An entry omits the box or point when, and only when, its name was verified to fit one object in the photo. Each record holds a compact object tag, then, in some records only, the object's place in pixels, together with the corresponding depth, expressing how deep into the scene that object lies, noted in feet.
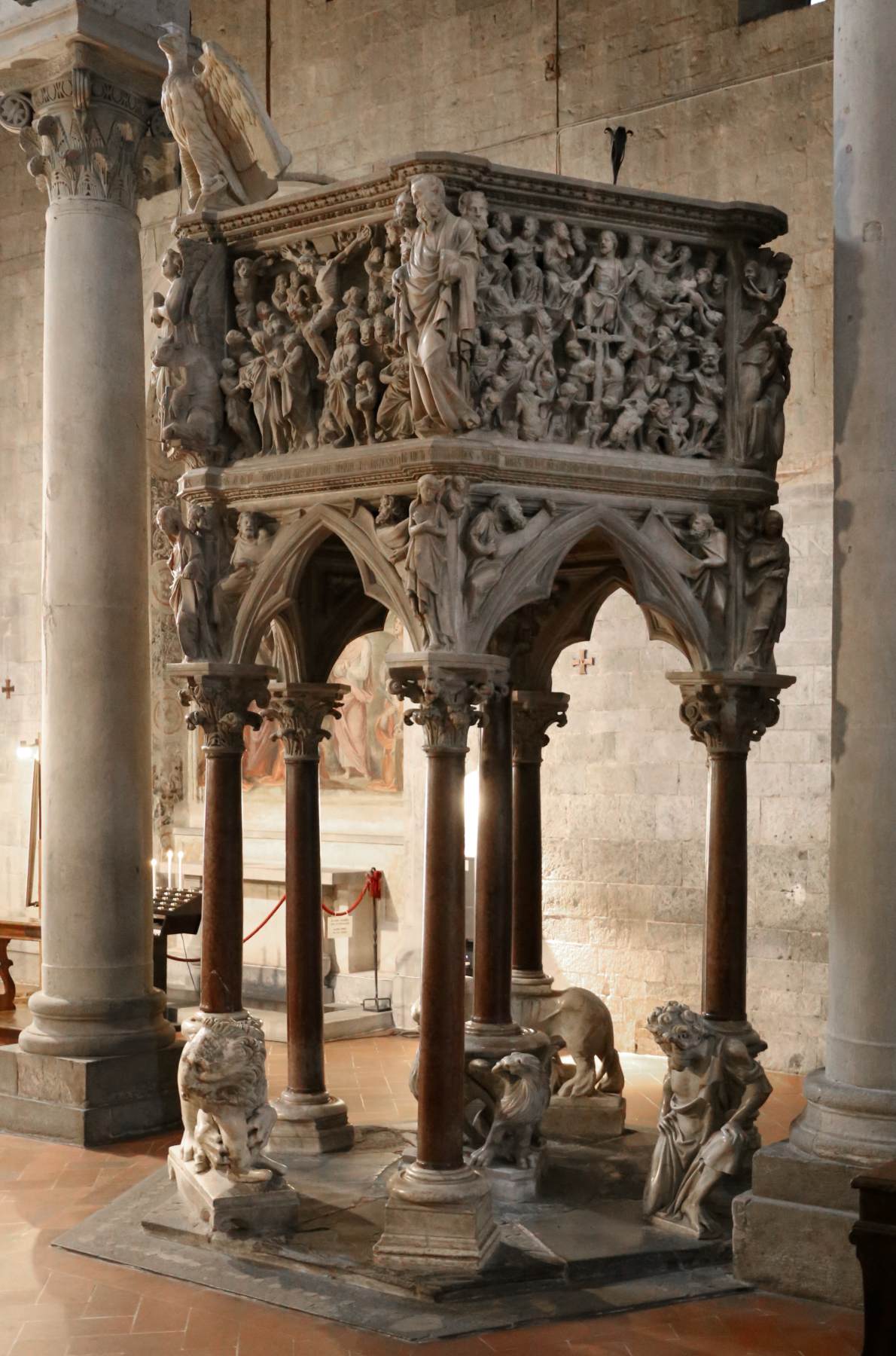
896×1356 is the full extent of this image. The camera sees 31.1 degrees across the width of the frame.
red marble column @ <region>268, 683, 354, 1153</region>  26.05
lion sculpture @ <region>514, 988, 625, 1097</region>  26.89
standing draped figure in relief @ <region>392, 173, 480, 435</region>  20.20
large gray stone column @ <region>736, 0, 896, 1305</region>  19.76
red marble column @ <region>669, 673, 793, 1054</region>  23.29
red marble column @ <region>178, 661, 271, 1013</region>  23.57
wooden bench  38.60
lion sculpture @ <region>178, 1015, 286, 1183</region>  22.12
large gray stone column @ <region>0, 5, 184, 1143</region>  29.53
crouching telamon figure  21.66
